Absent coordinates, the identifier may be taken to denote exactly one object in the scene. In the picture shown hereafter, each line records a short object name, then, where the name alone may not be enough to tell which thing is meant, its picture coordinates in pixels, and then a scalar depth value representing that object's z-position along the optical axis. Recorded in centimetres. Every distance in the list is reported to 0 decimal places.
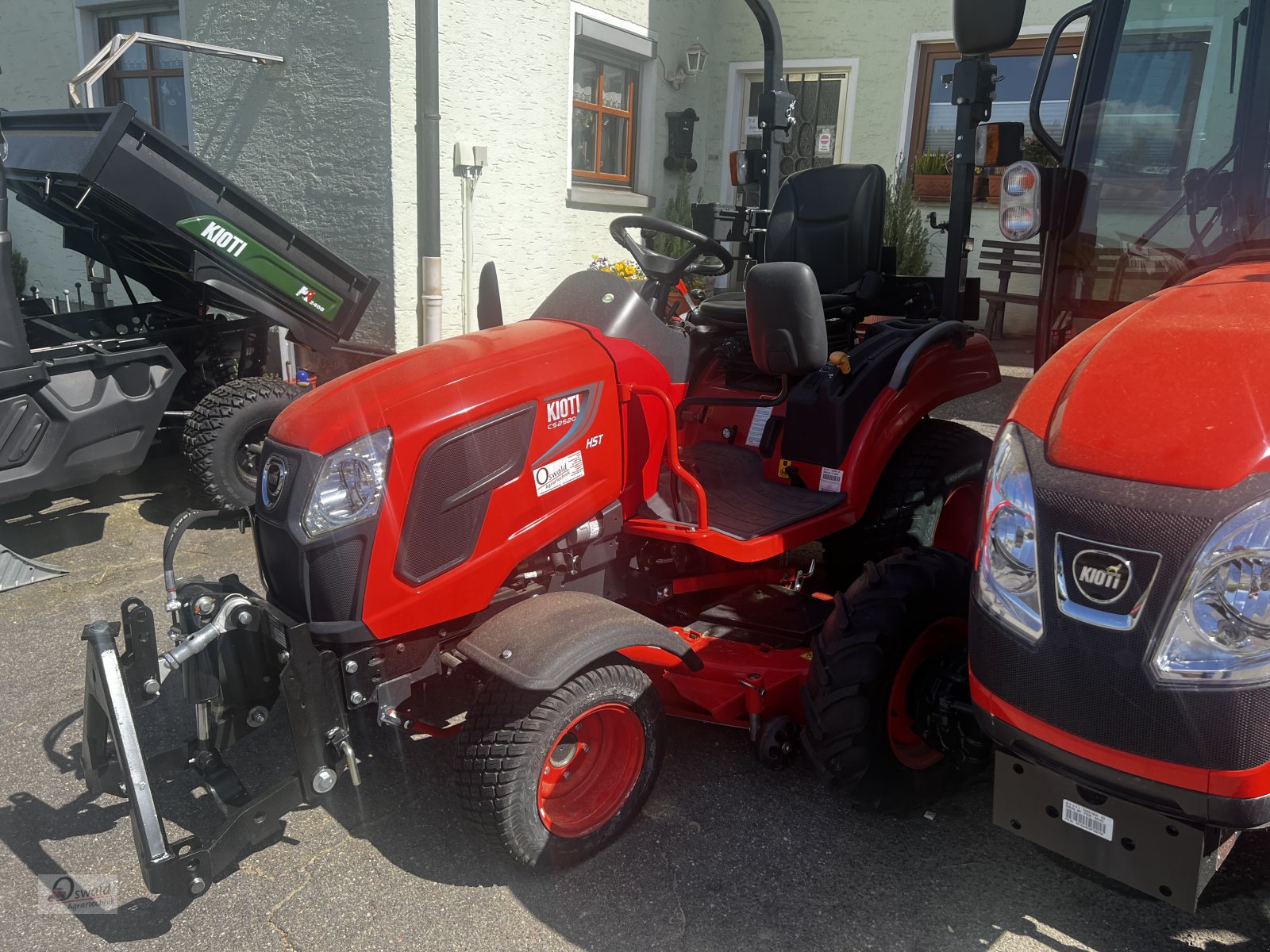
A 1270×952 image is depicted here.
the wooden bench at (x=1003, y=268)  814
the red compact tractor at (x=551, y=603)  218
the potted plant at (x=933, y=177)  892
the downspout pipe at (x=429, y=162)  651
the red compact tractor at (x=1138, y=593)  146
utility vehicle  413
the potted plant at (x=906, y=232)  871
